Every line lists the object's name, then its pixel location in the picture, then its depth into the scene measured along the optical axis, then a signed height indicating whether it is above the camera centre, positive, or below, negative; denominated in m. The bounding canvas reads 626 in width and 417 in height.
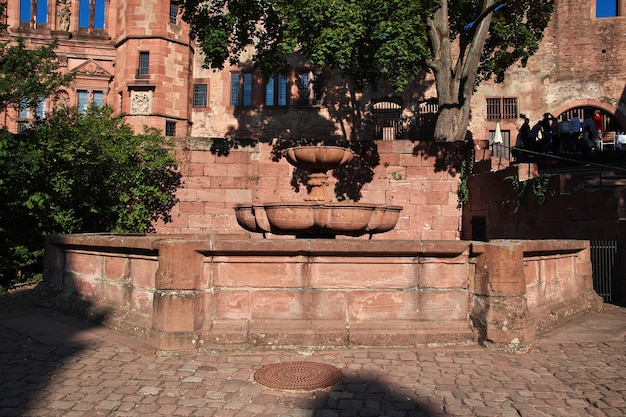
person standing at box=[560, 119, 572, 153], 18.08 +3.08
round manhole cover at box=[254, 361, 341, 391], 4.12 -1.33
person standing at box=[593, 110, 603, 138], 21.78 +4.39
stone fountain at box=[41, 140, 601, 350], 5.10 -0.76
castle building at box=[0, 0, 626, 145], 26.23 +6.66
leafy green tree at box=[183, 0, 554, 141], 12.91 +5.27
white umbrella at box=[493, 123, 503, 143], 21.74 +3.66
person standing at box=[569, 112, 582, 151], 18.12 +3.39
